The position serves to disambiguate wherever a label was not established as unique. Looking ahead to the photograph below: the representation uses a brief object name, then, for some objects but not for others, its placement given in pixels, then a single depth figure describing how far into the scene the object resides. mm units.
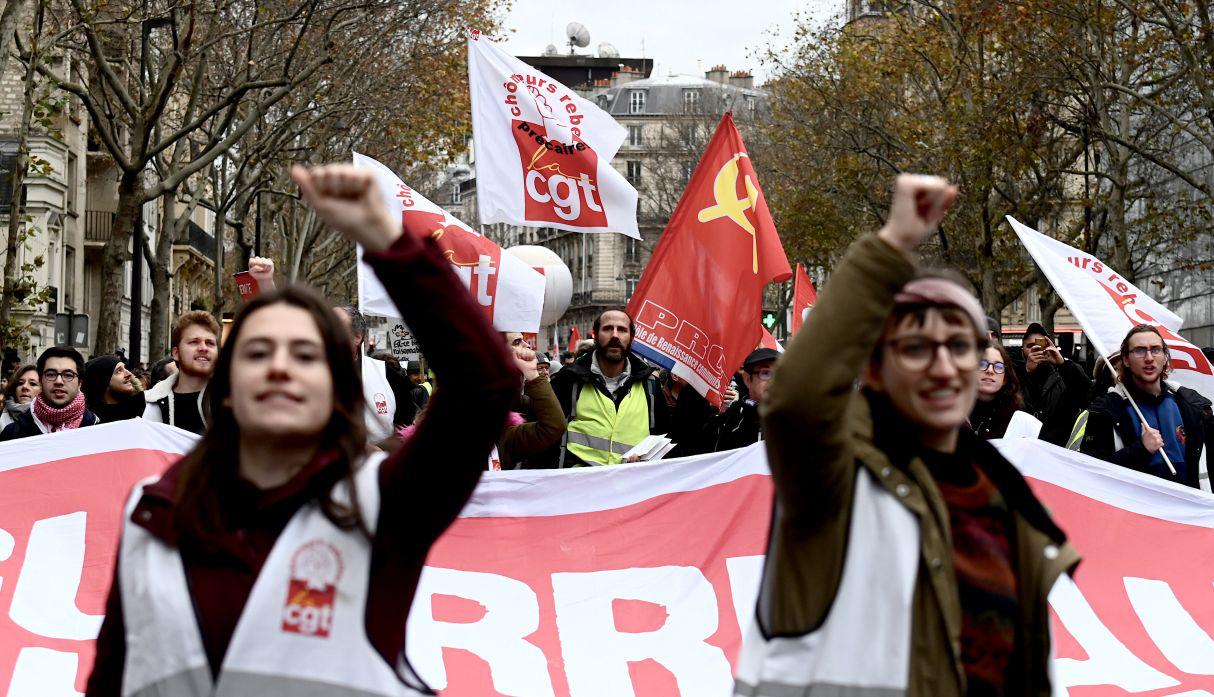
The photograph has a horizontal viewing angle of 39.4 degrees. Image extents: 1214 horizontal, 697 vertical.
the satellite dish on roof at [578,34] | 104625
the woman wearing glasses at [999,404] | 8039
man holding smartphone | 10344
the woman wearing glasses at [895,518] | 2803
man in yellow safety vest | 8188
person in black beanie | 8938
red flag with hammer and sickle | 9000
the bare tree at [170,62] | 19062
